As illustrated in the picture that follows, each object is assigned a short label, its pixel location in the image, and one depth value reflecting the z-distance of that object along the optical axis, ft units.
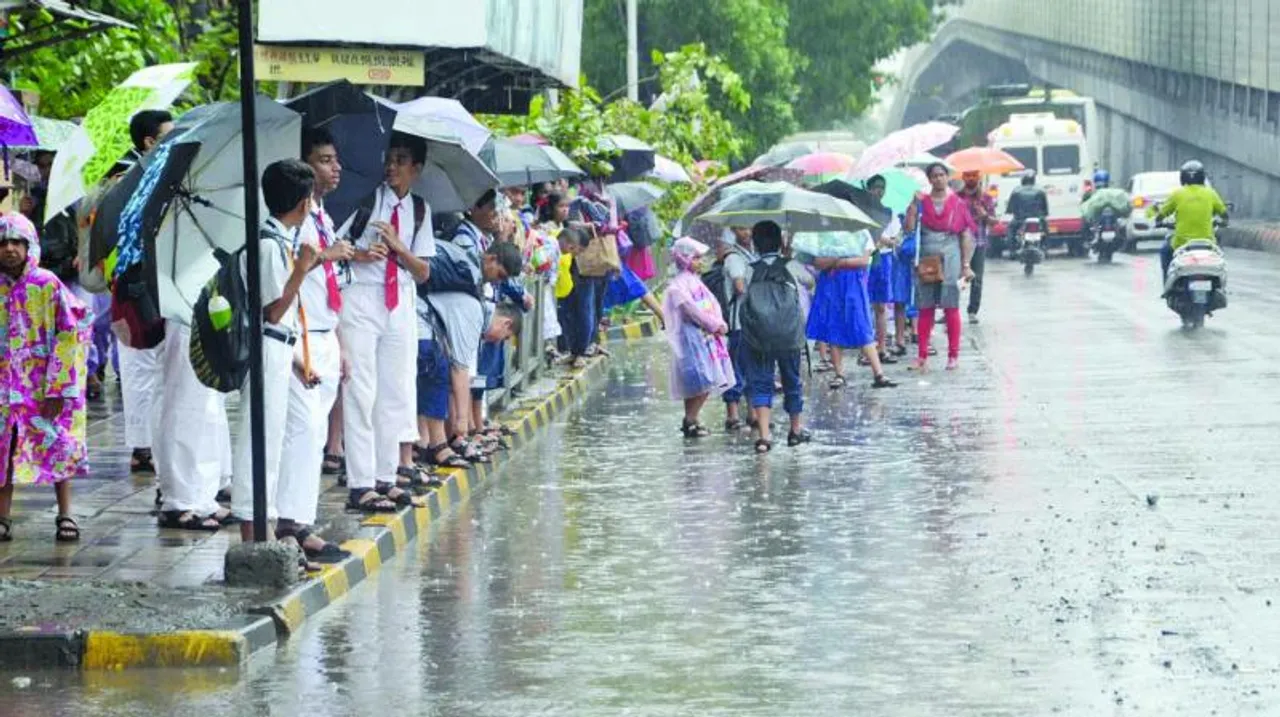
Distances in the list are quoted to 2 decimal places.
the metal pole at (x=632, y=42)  138.21
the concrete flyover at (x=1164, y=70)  188.75
